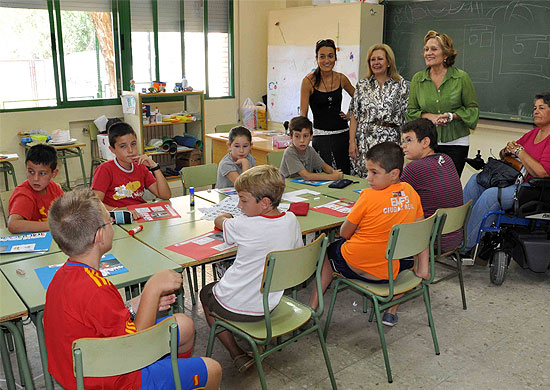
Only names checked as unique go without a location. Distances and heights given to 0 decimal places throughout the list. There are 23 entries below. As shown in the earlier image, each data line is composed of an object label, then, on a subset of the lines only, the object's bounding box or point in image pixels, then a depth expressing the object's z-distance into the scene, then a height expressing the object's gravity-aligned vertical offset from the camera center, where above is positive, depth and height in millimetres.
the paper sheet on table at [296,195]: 3414 -729
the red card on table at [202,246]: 2447 -779
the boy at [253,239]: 2277 -672
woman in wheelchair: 3707 -500
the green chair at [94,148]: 6562 -805
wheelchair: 3576 -1032
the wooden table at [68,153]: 5926 -801
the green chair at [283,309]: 2160 -1038
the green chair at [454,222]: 2940 -776
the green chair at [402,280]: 2574 -1027
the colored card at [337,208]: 3132 -744
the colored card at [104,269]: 2154 -788
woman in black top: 4543 -183
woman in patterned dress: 4219 -92
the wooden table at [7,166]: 5323 -852
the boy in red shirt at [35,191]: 2811 -599
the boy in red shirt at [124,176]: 3287 -578
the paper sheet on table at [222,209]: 3037 -737
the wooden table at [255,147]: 5461 -633
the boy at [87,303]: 1613 -694
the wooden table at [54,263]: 1984 -794
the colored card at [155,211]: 3018 -748
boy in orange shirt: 2703 -671
